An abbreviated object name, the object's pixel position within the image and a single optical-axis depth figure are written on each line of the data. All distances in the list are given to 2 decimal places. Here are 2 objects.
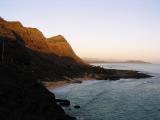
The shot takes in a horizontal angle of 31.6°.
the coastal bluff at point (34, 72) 36.47
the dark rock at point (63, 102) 61.66
